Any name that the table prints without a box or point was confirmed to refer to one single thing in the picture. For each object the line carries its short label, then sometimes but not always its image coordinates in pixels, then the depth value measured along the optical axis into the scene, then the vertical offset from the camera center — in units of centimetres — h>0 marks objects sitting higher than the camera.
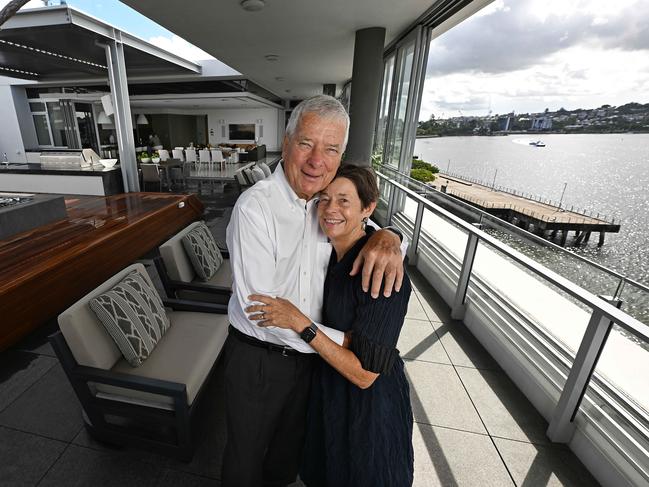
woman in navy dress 96 -64
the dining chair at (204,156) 1306 -96
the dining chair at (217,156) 1320 -92
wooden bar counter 266 -134
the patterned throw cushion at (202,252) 275 -106
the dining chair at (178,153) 1340 -93
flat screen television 2180 +30
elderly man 101 -42
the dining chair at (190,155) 1334 -97
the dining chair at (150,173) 838 -114
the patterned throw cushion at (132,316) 166 -104
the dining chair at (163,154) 1189 -90
